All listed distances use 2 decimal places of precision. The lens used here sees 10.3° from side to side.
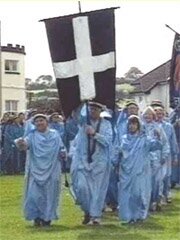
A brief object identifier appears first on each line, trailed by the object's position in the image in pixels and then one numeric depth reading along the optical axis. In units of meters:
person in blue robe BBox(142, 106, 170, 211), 16.48
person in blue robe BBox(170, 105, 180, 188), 20.78
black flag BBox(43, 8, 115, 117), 13.63
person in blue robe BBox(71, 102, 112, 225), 14.31
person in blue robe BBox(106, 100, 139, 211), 15.98
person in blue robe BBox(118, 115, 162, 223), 14.58
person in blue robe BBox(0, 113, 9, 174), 29.31
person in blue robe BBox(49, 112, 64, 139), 26.16
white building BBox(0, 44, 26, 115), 62.69
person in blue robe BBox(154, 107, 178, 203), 17.64
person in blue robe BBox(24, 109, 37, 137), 14.78
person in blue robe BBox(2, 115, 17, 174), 29.47
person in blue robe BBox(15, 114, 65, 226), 14.44
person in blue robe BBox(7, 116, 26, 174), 28.70
